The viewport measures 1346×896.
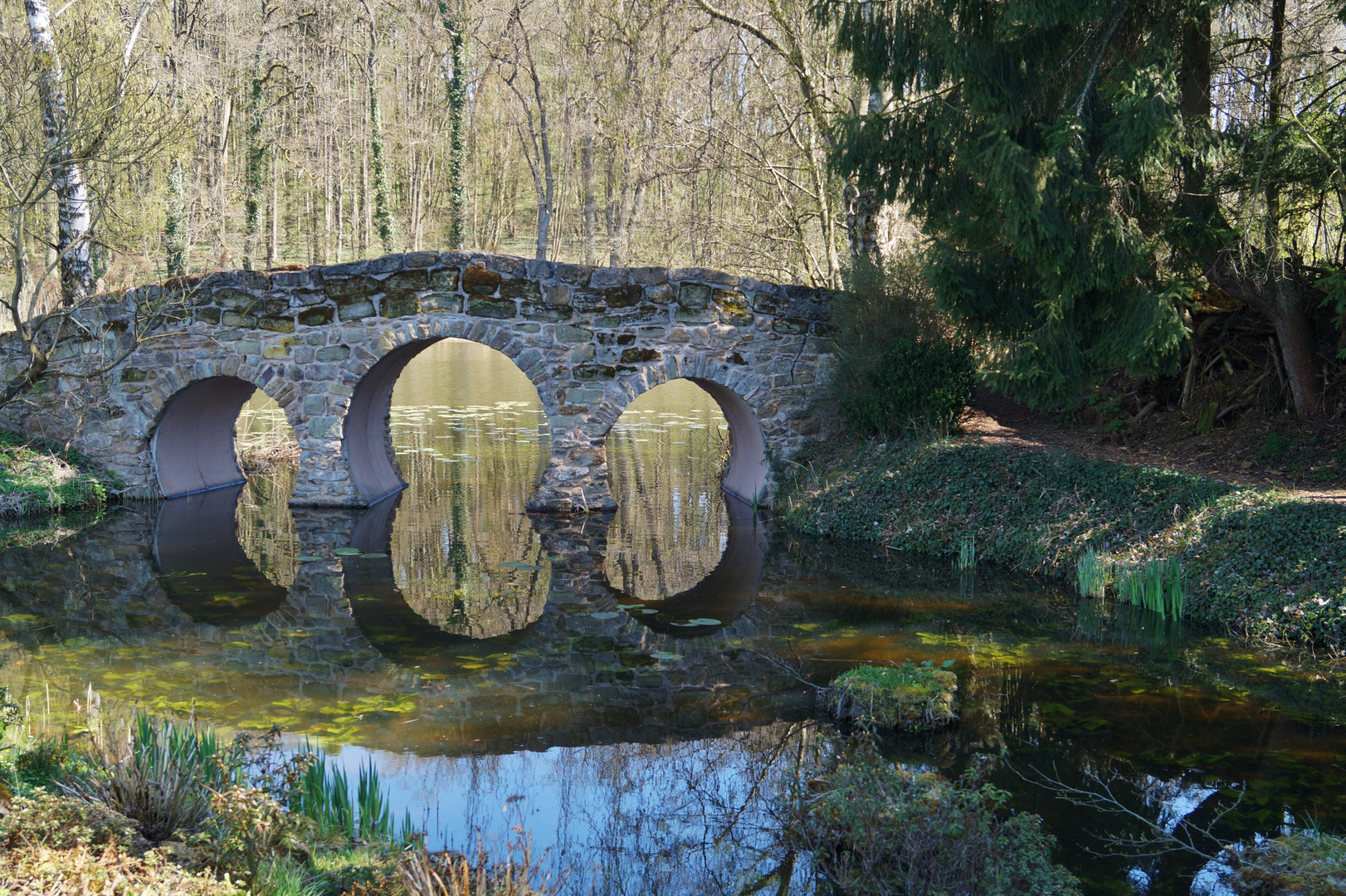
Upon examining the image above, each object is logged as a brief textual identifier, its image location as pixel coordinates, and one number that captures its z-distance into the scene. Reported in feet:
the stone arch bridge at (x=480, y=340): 37.96
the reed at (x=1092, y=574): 26.89
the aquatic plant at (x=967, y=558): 30.58
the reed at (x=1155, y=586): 25.12
